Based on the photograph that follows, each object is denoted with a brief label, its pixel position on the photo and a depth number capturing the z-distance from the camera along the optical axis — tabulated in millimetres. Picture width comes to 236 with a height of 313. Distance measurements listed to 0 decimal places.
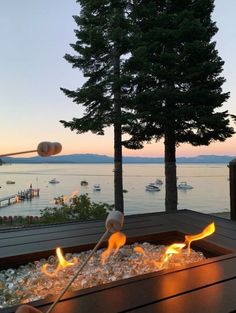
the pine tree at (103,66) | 7629
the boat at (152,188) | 35094
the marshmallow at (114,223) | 883
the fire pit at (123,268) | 1443
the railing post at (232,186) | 3688
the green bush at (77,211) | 6441
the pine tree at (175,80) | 7484
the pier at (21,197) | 27086
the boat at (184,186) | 37062
